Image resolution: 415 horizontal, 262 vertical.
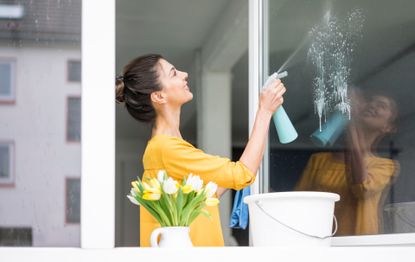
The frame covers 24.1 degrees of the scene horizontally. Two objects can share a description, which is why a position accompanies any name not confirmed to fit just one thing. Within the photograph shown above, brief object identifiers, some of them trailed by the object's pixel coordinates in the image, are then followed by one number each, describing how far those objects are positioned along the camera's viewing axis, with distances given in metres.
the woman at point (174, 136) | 3.22
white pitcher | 2.92
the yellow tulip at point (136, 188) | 3.01
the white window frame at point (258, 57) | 3.81
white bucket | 3.00
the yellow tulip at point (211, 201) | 3.01
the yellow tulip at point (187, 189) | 2.96
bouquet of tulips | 2.95
